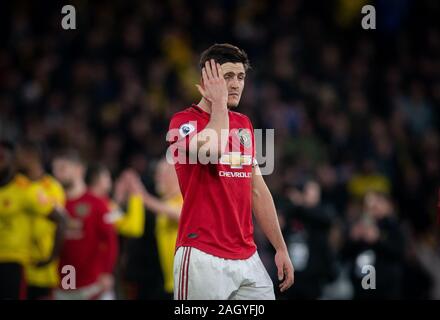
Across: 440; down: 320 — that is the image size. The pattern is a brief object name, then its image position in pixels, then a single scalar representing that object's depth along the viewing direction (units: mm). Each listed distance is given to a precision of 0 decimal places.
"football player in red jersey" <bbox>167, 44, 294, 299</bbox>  11273
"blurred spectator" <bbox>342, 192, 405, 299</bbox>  20234
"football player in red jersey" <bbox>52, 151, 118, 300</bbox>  18969
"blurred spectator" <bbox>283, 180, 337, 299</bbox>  20656
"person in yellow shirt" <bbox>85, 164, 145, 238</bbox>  19453
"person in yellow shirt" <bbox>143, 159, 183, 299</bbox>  18119
